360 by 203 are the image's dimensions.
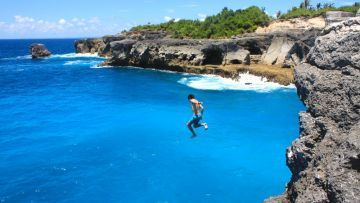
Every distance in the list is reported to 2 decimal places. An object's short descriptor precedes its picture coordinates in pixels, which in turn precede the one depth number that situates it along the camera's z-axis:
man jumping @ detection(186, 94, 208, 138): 16.59
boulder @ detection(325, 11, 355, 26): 12.31
